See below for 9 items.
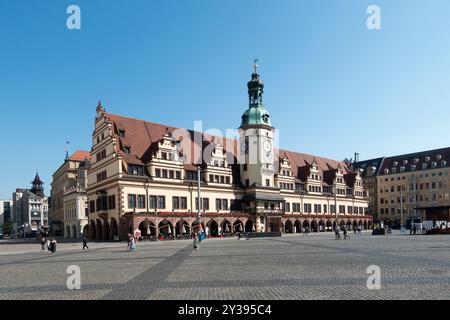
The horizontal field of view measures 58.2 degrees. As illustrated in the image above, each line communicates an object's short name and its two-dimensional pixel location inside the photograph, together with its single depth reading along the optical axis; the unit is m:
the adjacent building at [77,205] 85.94
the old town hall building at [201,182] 56.41
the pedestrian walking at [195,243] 35.04
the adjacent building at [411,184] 107.25
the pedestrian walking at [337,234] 48.01
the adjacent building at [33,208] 157.62
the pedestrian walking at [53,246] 36.81
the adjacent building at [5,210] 194.50
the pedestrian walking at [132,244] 35.46
